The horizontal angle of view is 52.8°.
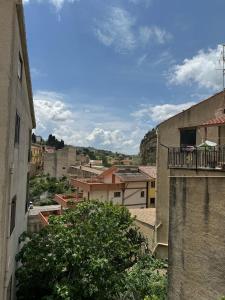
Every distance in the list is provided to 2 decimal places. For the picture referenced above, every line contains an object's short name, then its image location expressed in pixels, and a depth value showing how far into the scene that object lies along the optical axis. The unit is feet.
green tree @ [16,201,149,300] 25.76
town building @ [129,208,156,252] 49.72
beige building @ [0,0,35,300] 19.21
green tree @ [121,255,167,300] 29.71
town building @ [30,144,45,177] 209.91
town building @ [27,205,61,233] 67.72
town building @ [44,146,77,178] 186.44
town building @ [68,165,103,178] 122.04
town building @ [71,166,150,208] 75.28
